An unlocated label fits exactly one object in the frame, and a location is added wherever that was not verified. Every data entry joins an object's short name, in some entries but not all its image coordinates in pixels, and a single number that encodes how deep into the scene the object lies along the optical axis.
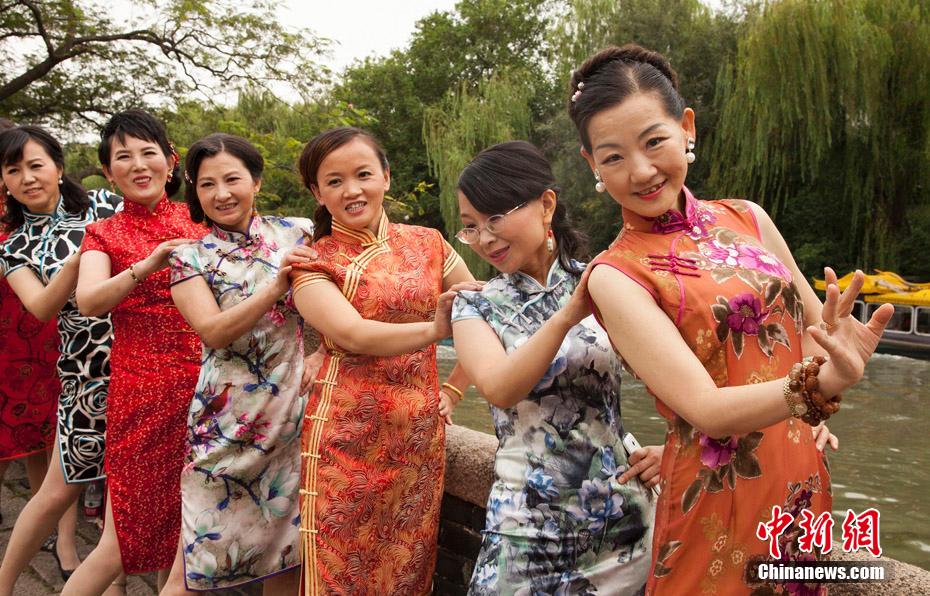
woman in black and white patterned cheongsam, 3.21
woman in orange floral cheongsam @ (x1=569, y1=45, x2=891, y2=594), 1.42
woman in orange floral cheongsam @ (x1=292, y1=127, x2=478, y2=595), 2.18
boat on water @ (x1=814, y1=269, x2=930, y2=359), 14.98
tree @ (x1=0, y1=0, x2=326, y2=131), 9.58
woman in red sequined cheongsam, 2.88
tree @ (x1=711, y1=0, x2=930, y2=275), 15.02
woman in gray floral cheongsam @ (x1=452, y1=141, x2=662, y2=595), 1.74
